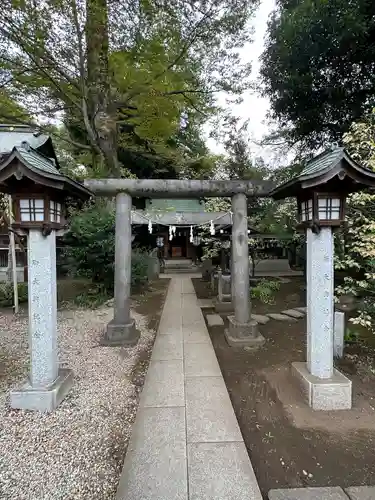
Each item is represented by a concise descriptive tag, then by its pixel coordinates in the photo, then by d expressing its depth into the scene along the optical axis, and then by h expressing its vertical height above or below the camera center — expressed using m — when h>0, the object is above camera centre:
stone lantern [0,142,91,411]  3.06 -0.33
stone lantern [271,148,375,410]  3.13 -0.45
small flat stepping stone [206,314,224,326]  6.64 -2.08
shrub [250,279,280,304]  9.02 -1.89
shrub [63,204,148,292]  8.53 -0.05
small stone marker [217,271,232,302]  8.22 -1.51
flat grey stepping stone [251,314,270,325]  6.58 -2.04
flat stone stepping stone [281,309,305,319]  7.01 -2.03
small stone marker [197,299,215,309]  8.37 -2.09
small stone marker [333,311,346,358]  4.36 -1.66
